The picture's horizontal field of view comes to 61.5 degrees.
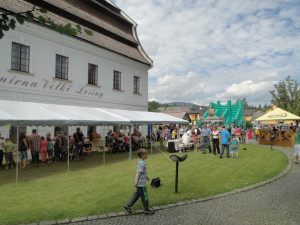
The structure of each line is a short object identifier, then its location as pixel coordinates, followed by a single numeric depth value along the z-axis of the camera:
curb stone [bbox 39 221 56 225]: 4.78
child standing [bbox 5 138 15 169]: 10.67
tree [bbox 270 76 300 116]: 32.31
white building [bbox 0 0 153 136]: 13.79
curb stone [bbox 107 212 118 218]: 5.16
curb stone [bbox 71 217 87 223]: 4.91
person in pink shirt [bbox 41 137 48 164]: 12.04
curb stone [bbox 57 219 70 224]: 4.84
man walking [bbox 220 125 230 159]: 12.63
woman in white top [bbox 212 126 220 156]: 13.73
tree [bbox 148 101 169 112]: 143.20
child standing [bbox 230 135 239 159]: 12.72
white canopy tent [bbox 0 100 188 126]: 8.86
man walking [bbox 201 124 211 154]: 15.11
